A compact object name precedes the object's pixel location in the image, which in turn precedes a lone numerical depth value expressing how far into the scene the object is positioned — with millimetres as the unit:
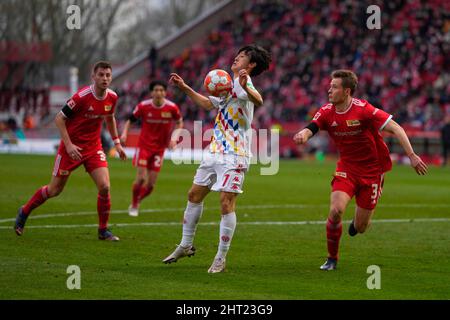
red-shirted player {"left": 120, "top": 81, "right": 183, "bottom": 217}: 17734
